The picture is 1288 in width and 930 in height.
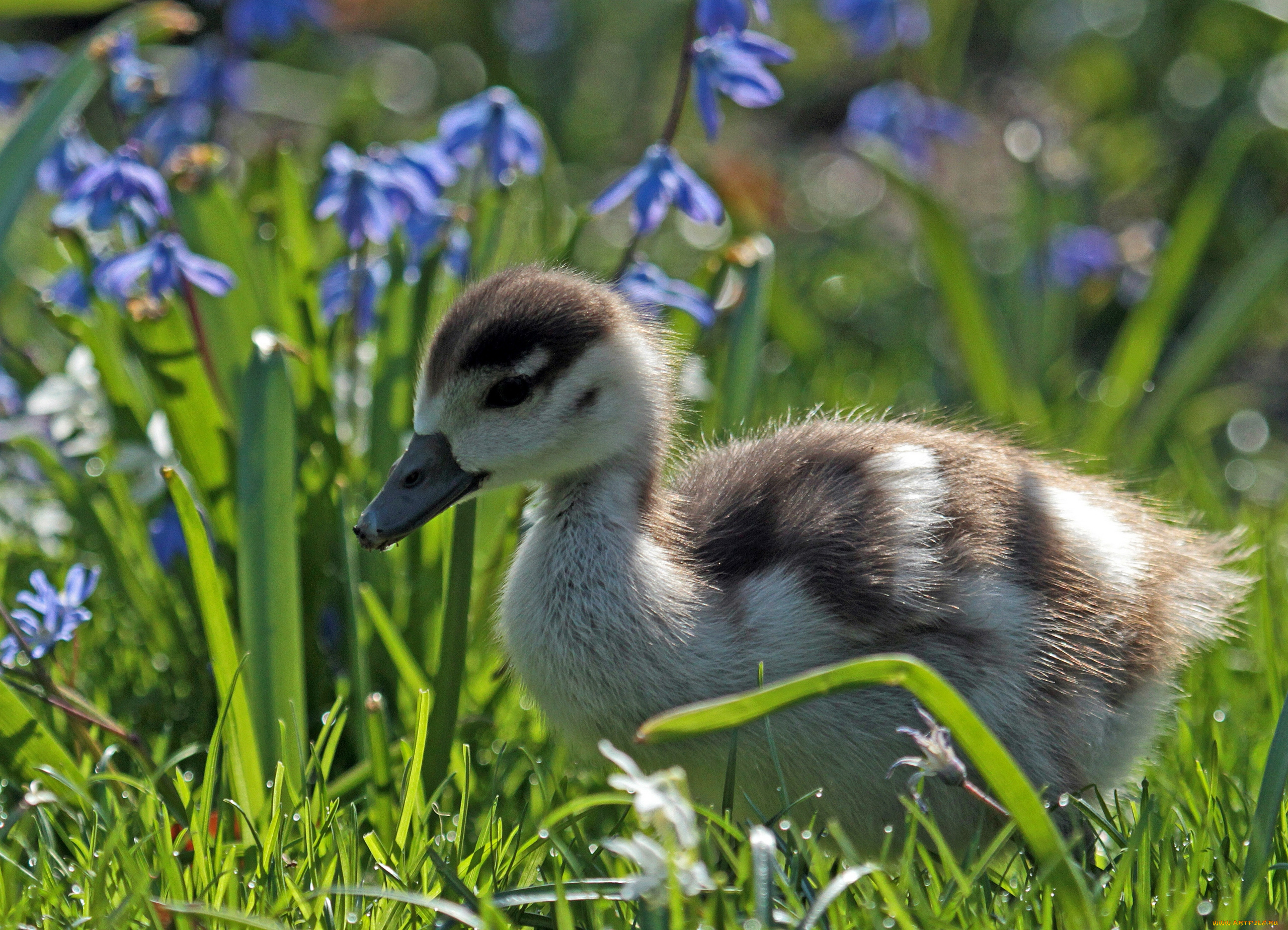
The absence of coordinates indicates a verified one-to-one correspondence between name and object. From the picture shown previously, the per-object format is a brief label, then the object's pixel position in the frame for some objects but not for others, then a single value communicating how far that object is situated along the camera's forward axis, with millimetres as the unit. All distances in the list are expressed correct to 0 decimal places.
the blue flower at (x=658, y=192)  5344
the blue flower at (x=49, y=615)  4641
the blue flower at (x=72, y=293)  5840
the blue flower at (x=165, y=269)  5086
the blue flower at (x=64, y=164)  6031
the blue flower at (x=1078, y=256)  8406
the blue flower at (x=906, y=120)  8711
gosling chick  4109
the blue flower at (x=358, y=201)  5492
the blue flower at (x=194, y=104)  7078
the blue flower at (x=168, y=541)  5391
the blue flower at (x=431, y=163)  5801
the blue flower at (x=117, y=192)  5254
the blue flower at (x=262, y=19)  7461
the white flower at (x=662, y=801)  2691
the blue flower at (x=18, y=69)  7336
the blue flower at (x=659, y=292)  5328
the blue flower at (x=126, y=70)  5992
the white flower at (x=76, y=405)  6039
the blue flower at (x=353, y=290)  5750
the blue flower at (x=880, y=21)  8375
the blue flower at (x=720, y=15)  5359
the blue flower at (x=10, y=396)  6445
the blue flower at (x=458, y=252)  5863
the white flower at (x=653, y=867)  2770
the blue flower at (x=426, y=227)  5852
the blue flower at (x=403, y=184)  5566
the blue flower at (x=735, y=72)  5398
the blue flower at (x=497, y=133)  5805
